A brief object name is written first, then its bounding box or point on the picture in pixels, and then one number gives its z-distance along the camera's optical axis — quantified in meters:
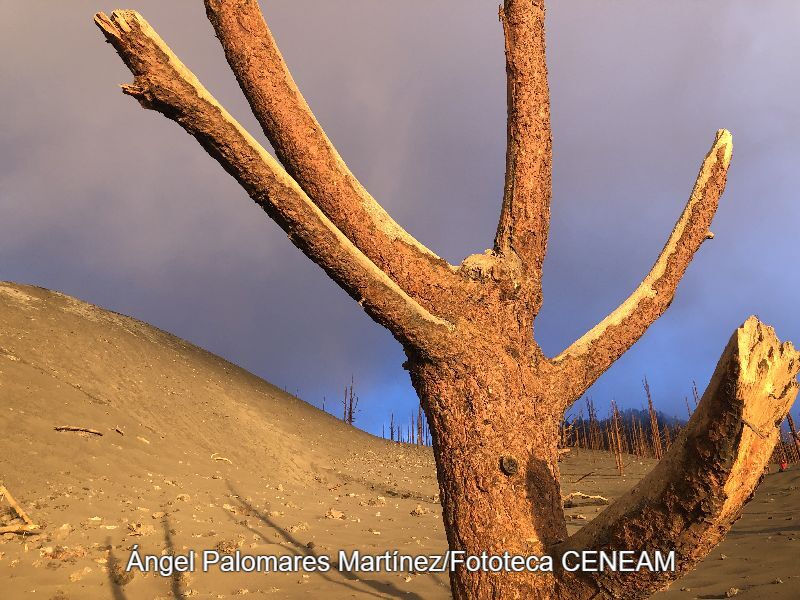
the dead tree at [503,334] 1.25
